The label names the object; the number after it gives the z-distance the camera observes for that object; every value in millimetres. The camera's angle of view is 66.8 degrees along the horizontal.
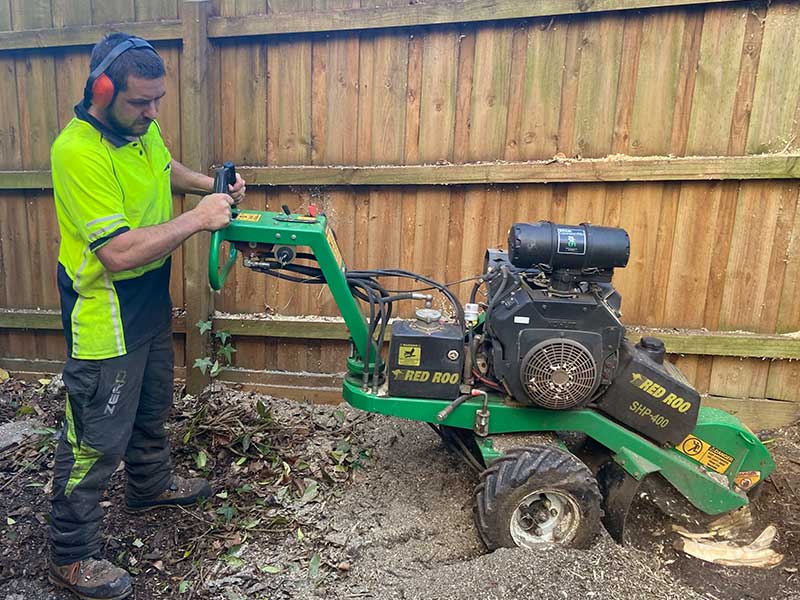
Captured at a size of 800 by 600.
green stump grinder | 2504
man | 2244
